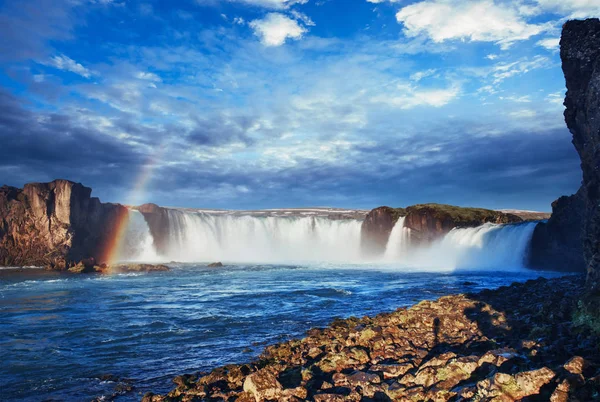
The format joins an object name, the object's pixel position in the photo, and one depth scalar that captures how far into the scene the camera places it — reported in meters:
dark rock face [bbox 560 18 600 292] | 14.14
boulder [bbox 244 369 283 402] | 7.98
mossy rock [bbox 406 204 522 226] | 60.41
